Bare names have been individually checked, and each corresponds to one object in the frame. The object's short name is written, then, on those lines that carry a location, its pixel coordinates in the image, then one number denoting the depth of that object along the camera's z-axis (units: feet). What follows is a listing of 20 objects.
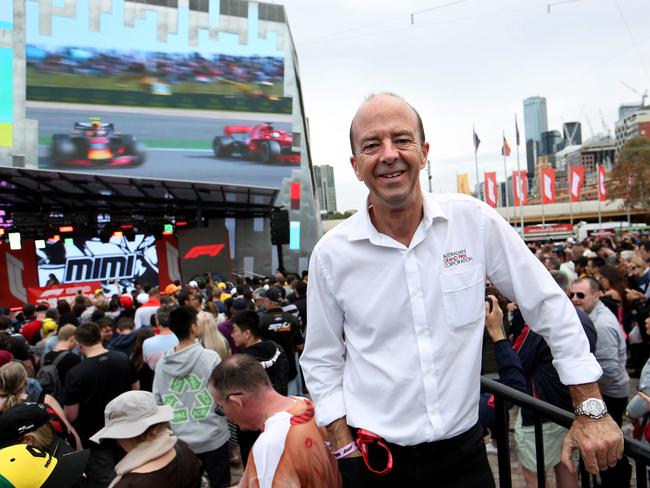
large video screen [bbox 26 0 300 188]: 53.06
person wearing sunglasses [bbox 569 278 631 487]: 13.70
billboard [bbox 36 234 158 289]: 71.51
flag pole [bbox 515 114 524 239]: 125.80
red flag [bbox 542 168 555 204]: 118.62
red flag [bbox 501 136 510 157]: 127.07
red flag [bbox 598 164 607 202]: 131.98
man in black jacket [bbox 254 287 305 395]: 19.67
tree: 118.93
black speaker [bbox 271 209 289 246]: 51.83
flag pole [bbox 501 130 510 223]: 126.91
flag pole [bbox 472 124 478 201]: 117.55
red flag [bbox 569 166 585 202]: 118.52
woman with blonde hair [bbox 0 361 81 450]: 11.35
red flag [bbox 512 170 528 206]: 125.80
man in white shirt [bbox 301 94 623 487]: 5.19
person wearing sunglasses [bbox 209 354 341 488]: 6.31
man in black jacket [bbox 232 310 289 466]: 15.03
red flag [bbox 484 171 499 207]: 116.26
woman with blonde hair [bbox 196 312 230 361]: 16.97
